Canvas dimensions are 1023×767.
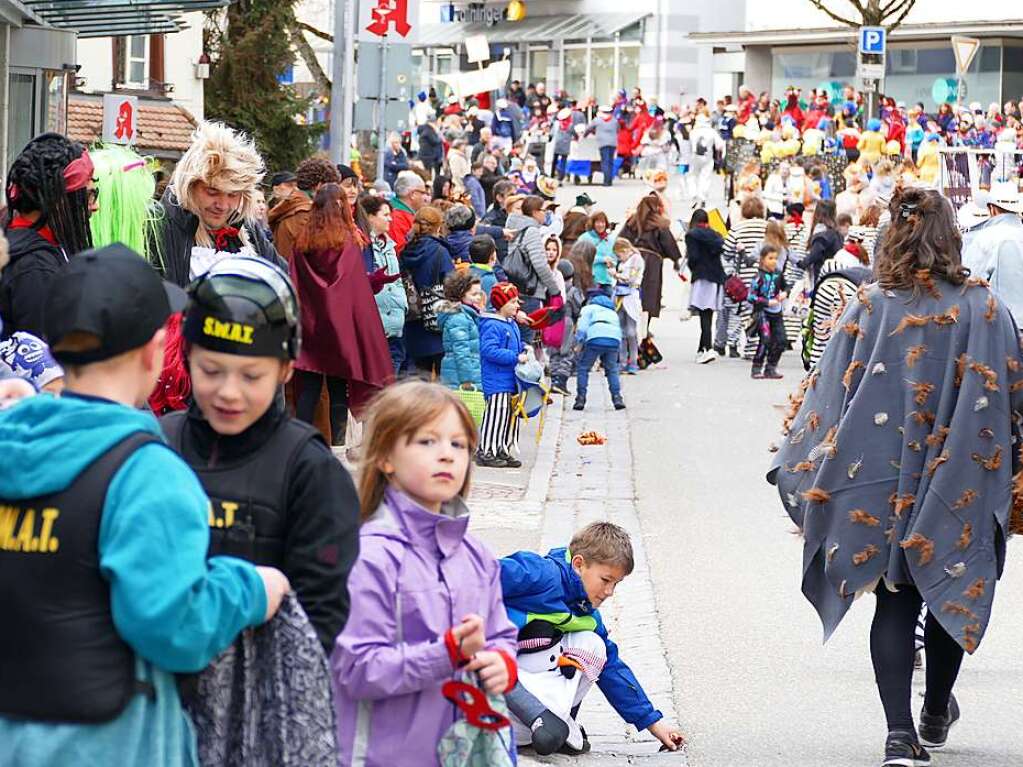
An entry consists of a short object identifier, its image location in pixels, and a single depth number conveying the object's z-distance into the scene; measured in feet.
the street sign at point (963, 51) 152.46
